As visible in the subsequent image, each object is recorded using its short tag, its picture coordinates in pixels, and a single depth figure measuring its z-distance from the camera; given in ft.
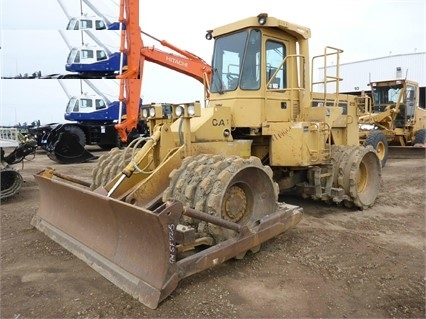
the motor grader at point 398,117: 43.45
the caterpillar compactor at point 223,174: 11.52
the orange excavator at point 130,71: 37.37
